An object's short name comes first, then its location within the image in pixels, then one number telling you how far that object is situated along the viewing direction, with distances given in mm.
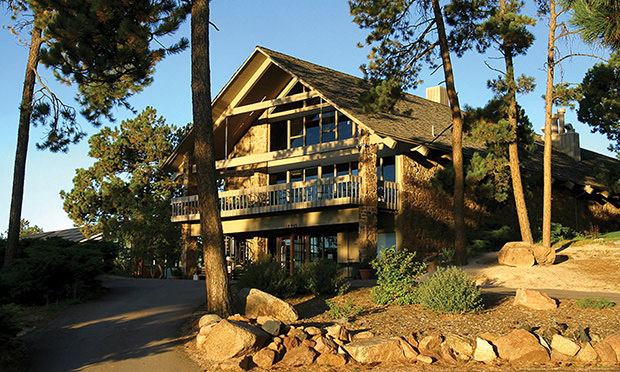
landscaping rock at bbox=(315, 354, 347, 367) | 9703
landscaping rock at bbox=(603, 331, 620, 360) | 9458
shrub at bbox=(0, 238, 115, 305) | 14589
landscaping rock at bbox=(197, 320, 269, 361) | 9820
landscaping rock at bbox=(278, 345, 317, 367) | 9734
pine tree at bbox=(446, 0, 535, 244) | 18953
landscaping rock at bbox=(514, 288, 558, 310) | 11914
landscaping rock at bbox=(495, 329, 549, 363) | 9492
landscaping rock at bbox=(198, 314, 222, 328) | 11203
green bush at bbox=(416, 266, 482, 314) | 11688
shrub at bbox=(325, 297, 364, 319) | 12155
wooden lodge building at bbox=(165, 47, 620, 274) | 24047
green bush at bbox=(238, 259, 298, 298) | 14578
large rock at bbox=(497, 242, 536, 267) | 18078
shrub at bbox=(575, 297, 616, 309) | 11719
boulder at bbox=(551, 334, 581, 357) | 9562
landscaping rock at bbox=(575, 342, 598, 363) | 9461
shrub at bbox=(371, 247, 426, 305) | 12930
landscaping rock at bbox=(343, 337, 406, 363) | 9719
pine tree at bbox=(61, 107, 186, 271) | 36416
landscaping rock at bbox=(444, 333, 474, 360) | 9711
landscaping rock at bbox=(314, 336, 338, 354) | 9867
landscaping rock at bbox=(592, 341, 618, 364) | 9383
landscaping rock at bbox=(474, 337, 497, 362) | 9562
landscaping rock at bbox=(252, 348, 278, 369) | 9727
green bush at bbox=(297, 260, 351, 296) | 14766
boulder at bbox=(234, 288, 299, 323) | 12113
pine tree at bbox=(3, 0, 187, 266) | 14664
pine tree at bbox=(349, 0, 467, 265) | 18614
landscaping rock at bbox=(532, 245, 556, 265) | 18047
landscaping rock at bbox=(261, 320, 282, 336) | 10266
